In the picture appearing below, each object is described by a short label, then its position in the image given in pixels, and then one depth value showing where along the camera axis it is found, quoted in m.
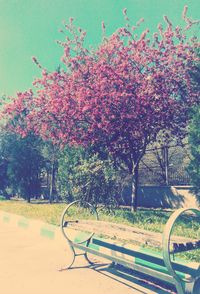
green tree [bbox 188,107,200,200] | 8.00
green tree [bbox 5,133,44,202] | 17.59
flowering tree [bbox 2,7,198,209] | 8.98
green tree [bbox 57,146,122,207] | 8.57
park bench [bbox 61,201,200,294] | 2.46
